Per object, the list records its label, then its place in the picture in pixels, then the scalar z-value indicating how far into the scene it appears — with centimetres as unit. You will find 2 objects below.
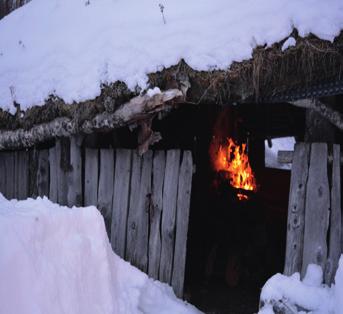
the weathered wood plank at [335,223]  341
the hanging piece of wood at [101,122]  367
